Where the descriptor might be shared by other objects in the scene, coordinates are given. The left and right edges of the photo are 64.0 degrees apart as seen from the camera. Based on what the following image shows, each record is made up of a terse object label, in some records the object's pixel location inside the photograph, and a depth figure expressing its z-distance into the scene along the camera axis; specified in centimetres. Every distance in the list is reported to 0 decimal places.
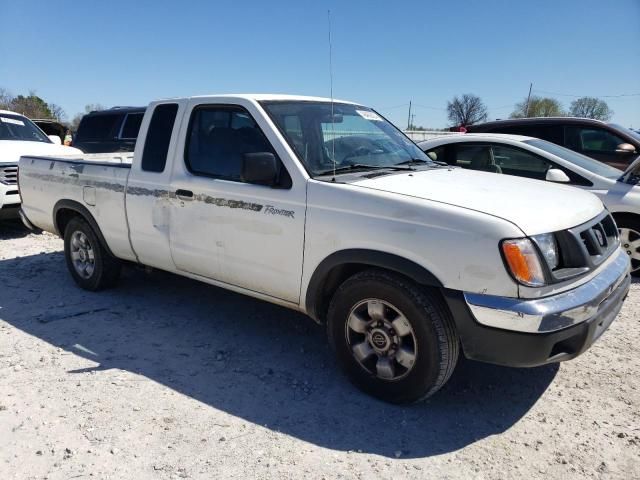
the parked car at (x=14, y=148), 766
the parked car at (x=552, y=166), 559
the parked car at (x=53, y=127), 1395
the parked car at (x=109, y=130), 1045
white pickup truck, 270
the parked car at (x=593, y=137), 712
